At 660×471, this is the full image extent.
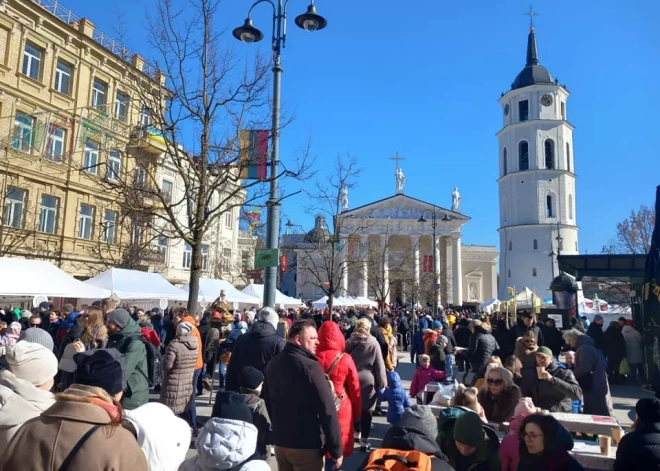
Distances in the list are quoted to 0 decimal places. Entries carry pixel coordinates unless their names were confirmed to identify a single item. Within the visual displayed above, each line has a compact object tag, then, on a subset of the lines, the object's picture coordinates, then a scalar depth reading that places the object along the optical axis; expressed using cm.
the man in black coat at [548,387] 594
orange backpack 267
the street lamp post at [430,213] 3322
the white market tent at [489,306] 3434
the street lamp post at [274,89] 926
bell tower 6500
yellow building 2156
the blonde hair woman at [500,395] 557
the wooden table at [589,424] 521
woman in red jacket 486
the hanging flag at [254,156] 1094
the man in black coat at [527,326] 1020
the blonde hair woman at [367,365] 673
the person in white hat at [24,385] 257
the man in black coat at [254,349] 596
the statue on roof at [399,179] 7619
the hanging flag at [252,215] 1329
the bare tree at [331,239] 1711
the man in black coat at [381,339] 1026
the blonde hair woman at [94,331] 630
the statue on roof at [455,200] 7769
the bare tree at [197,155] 1054
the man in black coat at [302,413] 389
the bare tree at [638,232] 3712
